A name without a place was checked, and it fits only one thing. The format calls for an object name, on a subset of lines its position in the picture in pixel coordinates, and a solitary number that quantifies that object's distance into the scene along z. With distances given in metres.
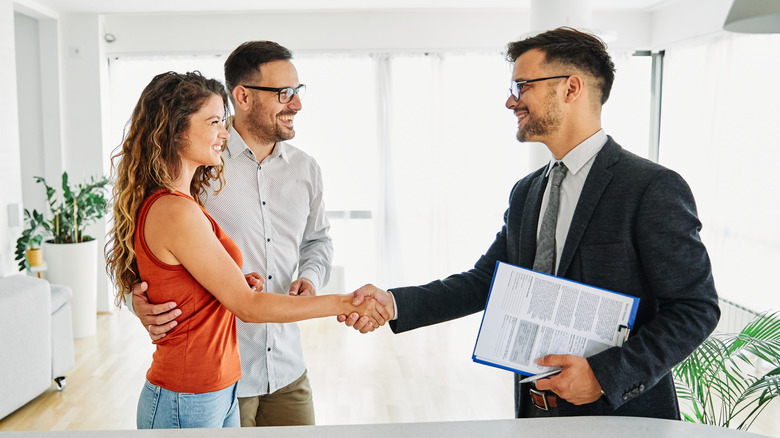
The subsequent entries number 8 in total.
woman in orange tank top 1.52
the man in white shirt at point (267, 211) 2.00
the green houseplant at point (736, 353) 2.17
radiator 4.50
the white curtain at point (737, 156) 4.32
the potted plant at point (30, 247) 4.49
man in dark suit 1.35
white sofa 3.38
